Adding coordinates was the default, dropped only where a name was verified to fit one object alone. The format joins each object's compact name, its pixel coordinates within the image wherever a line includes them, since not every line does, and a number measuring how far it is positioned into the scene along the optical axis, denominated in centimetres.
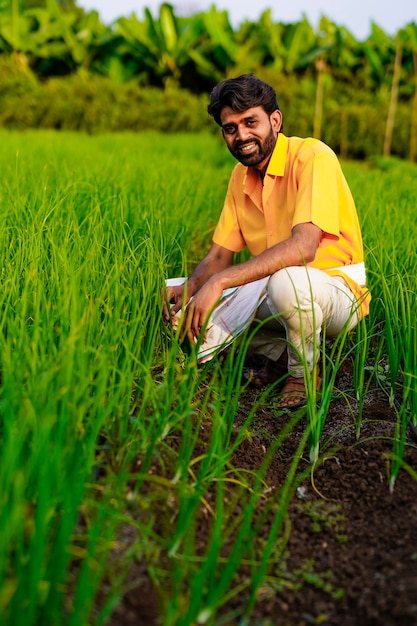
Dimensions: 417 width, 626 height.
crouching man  220
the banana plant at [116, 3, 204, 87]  1280
